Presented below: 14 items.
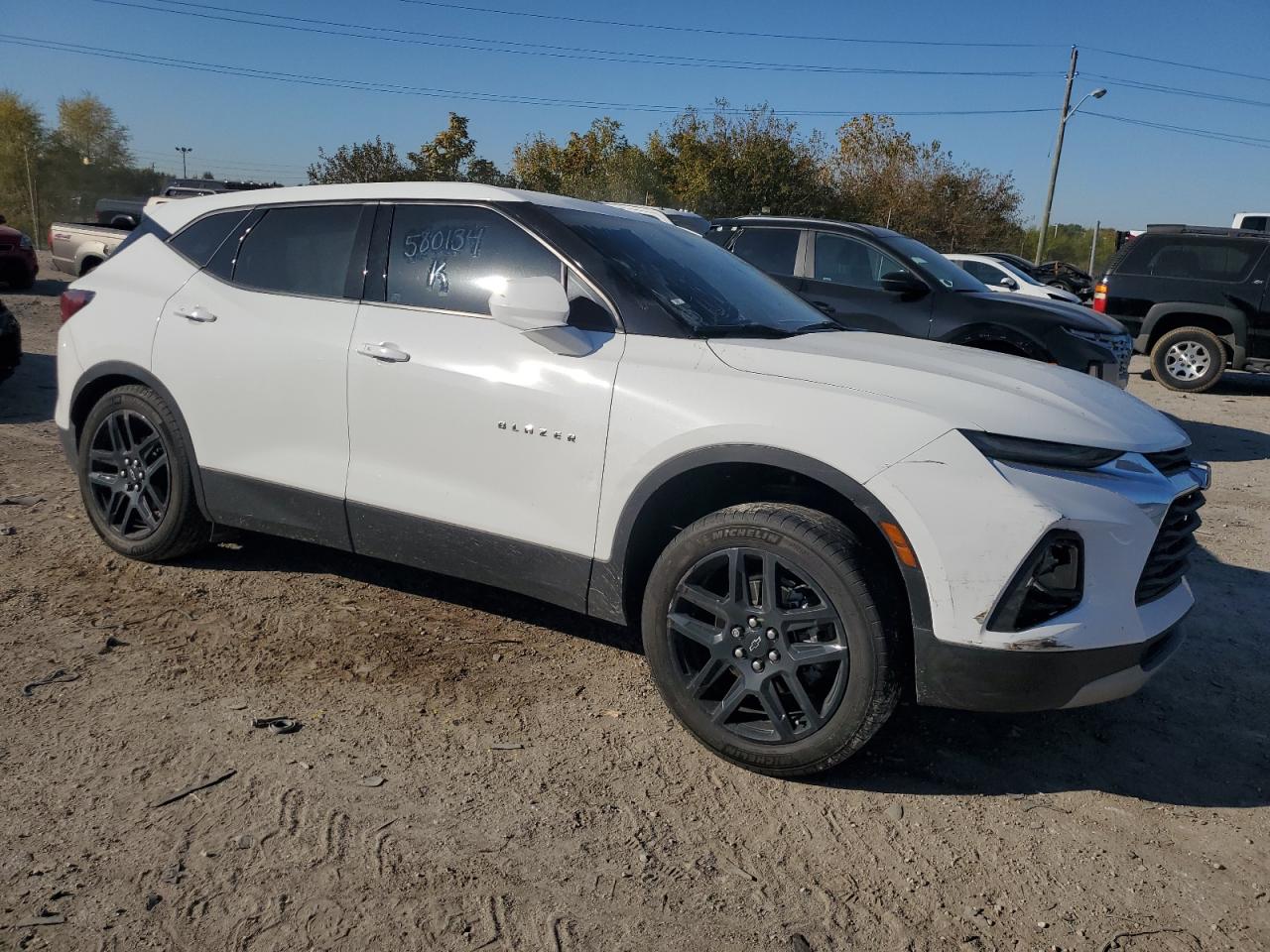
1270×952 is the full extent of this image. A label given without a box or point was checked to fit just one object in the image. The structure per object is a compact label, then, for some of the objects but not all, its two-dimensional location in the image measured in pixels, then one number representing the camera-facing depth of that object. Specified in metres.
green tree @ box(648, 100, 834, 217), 36.62
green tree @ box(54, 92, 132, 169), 56.06
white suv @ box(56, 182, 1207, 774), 2.85
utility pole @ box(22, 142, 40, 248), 38.17
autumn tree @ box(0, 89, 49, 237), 44.91
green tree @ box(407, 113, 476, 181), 40.62
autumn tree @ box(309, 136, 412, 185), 38.41
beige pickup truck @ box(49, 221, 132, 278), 14.14
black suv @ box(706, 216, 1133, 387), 8.28
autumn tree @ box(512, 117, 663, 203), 38.28
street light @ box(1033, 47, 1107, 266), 34.31
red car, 15.78
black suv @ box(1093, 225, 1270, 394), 12.58
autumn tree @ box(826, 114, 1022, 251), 41.59
